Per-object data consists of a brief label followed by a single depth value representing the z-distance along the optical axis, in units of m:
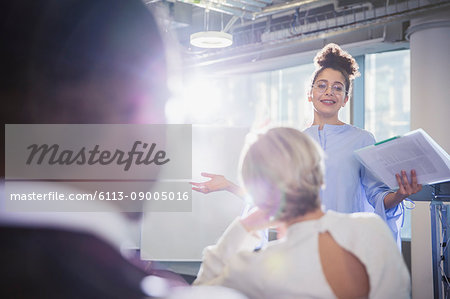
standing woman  2.11
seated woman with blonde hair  0.94
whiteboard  4.05
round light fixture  4.02
